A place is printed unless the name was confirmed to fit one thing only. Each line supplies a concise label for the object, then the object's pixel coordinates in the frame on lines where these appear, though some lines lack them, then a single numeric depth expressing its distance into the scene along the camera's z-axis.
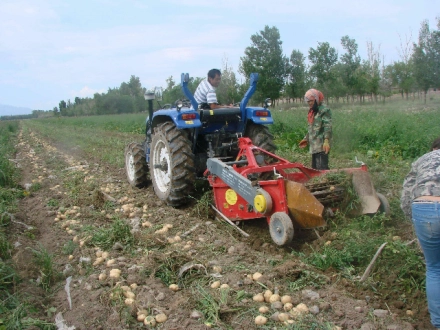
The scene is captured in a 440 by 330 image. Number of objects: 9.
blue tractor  5.36
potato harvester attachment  3.77
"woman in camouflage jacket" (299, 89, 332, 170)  5.57
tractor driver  5.61
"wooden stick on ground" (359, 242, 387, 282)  3.19
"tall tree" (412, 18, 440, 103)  24.41
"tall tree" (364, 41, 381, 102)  29.77
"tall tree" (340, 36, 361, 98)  29.78
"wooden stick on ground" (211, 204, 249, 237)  4.49
